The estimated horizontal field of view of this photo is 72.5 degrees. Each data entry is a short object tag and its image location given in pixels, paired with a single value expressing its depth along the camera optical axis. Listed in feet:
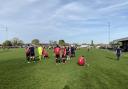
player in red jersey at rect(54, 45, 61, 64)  30.01
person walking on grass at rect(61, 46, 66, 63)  31.79
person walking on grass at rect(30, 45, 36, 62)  31.50
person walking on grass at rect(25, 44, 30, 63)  31.65
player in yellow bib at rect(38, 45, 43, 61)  36.86
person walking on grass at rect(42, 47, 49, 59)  40.93
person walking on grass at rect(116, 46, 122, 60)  43.68
